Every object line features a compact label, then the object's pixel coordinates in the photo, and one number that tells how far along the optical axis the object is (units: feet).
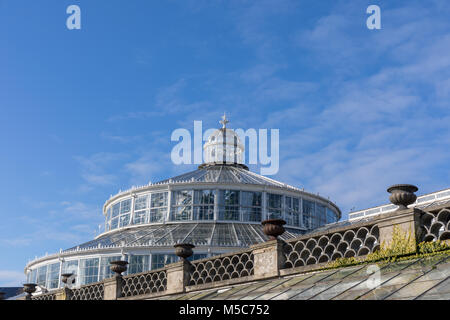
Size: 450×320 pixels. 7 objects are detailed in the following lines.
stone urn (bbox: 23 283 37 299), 83.22
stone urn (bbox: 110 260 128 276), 62.34
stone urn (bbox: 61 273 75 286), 78.65
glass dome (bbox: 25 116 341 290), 112.27
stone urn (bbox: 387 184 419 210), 37.58
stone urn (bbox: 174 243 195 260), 54.70
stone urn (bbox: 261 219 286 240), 45.91
